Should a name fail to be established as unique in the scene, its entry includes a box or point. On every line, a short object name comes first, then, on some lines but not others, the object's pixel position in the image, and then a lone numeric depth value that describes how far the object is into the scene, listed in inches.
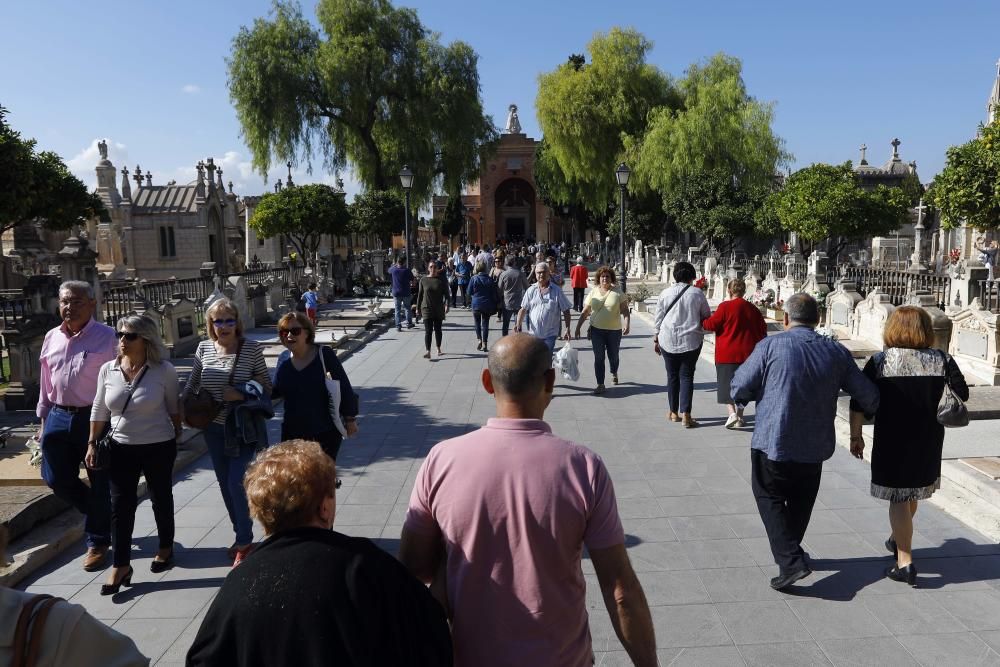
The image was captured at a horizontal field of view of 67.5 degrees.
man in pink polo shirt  85.0
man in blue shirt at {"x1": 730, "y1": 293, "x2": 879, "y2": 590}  158.4
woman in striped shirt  176.2
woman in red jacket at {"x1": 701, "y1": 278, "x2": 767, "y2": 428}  276.7
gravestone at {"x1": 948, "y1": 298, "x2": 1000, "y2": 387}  370.3
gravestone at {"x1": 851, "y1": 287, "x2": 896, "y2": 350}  487.5
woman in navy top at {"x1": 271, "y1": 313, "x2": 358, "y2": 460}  179.2
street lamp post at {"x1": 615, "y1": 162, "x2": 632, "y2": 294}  682.2
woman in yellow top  343.6
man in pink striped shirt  175.6
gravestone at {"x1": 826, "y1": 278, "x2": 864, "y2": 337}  548.1
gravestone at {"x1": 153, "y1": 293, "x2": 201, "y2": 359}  520.7
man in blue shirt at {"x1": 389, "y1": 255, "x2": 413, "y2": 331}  590.6
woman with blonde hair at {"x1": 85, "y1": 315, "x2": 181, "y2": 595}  164.7
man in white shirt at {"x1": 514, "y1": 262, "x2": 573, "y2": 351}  352.5
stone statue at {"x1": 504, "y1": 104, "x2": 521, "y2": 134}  2970.0
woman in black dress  159.2
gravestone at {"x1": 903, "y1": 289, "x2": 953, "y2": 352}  356.5
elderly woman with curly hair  69.1
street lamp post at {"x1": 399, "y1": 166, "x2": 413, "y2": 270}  819.4
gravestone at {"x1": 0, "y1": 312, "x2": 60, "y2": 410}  365.1
